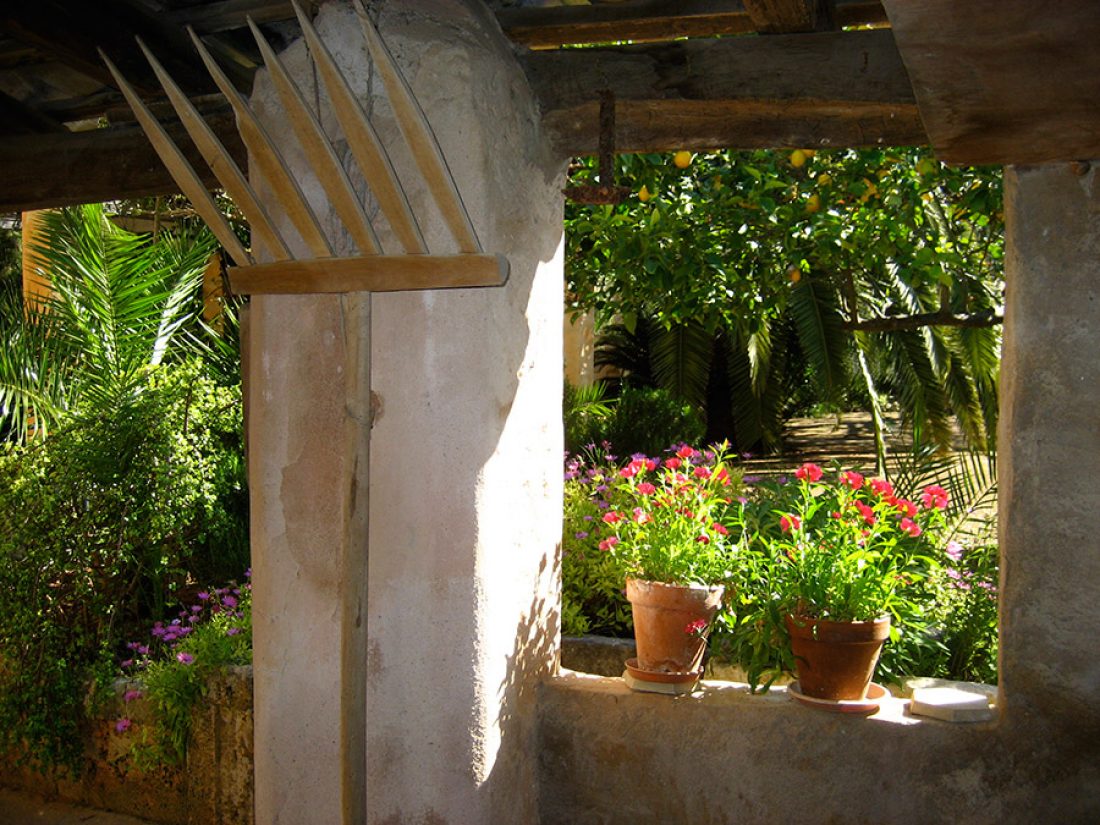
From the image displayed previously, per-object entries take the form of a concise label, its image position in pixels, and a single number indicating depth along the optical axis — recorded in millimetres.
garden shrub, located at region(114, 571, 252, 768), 4039
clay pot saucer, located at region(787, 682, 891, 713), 3145
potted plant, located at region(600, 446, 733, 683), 3312
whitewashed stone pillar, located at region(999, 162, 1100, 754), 2863
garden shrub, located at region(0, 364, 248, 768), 4258
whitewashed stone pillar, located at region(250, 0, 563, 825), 2971
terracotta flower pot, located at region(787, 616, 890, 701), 3137
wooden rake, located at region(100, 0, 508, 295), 2418
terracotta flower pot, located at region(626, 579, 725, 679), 3301
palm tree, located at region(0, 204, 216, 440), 5652
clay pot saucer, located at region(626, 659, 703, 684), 3312
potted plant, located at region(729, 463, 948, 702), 3168
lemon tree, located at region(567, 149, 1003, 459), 4629
